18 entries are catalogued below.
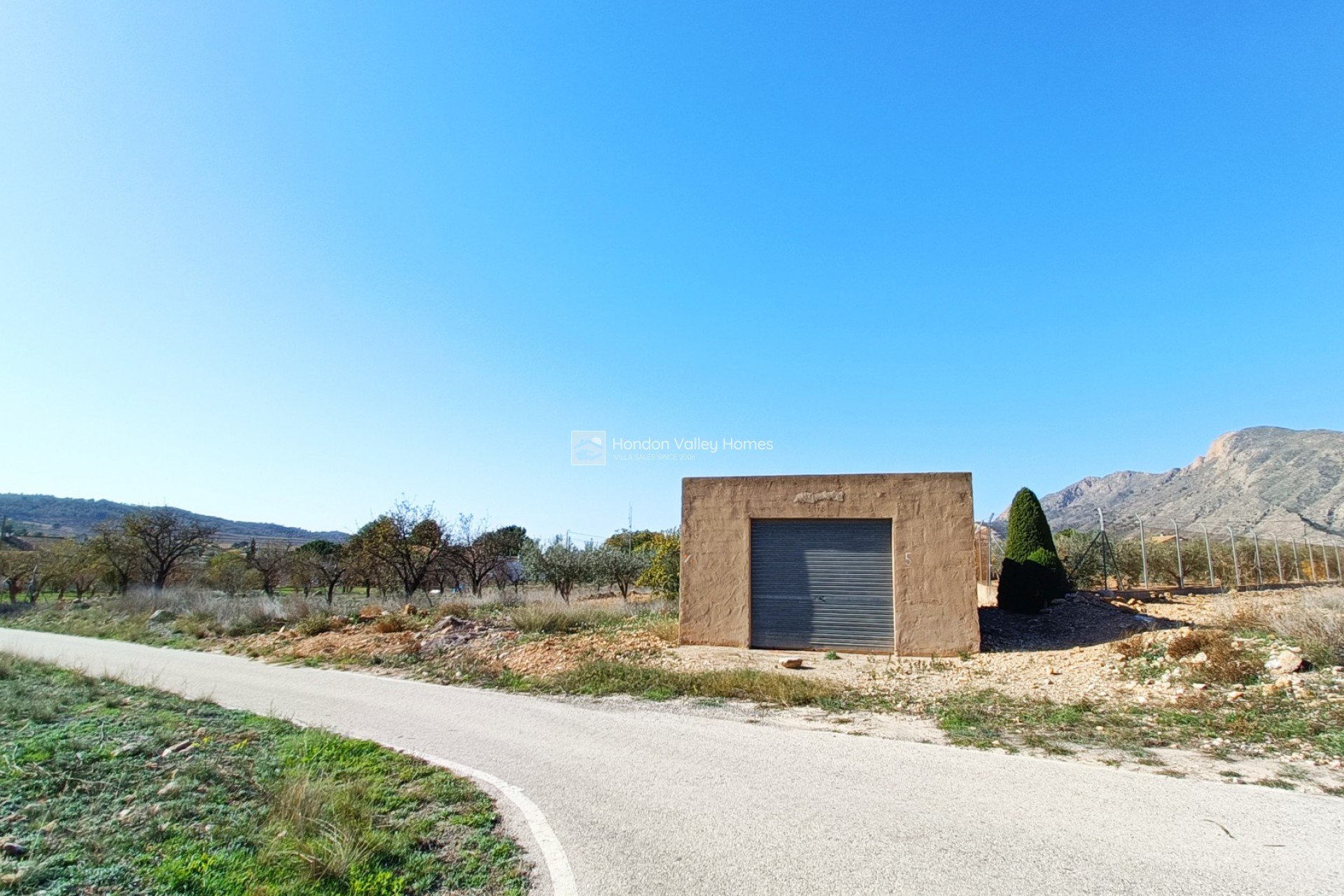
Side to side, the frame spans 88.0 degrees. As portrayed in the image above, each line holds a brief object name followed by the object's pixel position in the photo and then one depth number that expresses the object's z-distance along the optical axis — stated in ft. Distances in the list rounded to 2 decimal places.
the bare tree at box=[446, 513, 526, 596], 104.94
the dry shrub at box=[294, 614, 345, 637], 59.93
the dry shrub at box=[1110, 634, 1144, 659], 38.70
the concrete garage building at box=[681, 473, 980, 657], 45.85
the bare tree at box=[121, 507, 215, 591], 108.47
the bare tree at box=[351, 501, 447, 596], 95.91
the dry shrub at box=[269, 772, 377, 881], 14.01
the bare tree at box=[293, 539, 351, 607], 112.68
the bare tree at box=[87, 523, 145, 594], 107.34
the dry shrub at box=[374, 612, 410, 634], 56.24
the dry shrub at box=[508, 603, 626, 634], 57.41
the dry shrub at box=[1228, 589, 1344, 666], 31.48
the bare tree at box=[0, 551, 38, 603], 117.70
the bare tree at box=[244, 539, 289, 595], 119.75
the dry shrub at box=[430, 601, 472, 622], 62.94
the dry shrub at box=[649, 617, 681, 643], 51.01
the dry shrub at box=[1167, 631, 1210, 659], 35.96
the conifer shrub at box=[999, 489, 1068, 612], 55.77
